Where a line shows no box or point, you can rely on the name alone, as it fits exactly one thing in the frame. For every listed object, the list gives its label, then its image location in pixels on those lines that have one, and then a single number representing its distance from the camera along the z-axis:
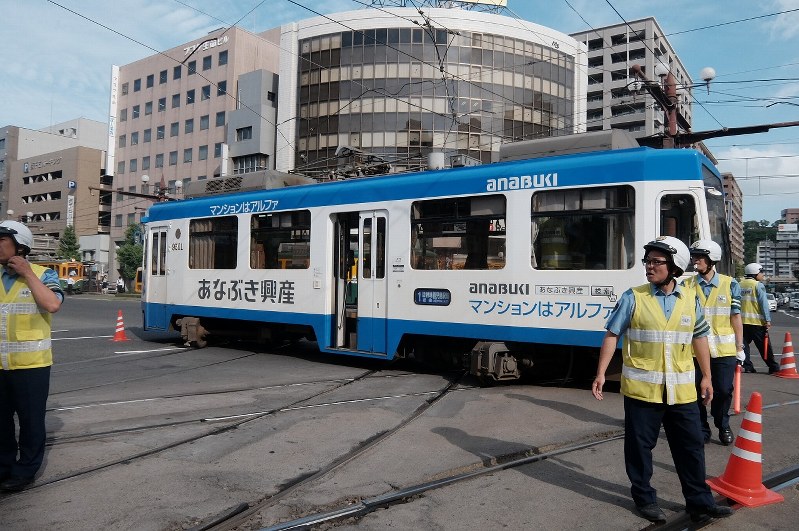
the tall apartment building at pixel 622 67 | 63.53
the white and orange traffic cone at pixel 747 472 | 4.45
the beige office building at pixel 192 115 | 56.38
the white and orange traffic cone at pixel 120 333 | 15.21
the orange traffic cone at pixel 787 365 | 10.56
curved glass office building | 43.56
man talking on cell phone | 4.55
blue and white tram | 7.82
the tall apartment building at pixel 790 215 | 163.12
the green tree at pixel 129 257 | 53.66
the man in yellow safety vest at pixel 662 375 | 4.02
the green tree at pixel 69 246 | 63.59
